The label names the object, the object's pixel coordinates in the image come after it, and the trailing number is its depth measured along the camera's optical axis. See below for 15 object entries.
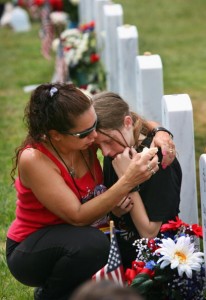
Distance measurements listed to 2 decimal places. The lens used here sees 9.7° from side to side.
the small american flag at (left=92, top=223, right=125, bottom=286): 5.89
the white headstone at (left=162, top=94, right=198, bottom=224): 6.50
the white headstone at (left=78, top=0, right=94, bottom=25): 14.35
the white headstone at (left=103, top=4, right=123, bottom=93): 11.00
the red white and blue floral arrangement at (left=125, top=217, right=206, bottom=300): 5.70
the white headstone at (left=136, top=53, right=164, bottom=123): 7.83
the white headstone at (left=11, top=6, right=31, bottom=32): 20.81
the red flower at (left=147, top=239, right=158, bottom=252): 5.92
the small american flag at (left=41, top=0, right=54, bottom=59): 14.94
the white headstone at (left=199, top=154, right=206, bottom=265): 5.50
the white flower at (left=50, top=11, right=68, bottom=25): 14.37
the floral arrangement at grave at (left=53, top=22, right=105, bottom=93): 12.81
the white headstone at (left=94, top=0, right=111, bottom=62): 12.52
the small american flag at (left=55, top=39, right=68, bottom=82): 12.93
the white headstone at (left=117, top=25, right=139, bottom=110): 9.51
